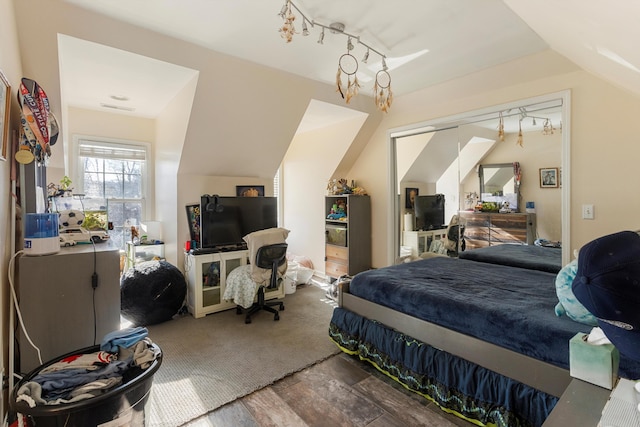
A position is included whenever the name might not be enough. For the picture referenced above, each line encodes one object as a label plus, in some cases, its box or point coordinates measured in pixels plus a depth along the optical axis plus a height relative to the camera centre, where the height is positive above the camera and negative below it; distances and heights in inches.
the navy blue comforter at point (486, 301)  61.6 -24.8
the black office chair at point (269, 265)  128.3 -25.6
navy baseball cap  28.1 -8.2
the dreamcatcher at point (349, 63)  101.0 +54.1
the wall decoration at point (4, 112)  58.6 +18.8
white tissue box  39.1 -21.0
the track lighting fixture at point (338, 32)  74.0 +51.9
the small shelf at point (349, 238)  173.0 -20.0
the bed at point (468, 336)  61.6 -32.2
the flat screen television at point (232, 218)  140.1 -6.4
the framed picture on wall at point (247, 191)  164.7 +7.1
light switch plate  107.6 -4.3
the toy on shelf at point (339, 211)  177.6 -4.7
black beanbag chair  120.5 -34.6
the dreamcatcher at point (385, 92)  93.7 +47.8
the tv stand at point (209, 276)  135.1 -31.8
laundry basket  45.2 -30.7
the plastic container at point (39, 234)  67.5 -5.9
